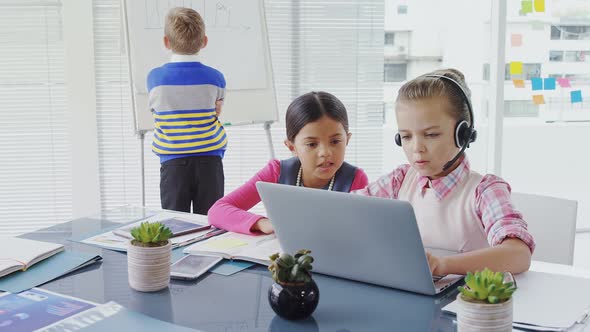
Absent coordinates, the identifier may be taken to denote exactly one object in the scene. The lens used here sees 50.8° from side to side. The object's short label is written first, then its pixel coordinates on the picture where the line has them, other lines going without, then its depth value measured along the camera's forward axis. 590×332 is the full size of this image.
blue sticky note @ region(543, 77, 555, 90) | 3.76
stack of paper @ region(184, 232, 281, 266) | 1.30
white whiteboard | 2.87
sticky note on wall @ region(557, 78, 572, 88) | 3.82
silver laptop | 1.00
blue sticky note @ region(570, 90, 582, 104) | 3.87
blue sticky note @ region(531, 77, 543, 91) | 3.76
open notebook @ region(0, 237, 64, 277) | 1.23
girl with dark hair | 1.69
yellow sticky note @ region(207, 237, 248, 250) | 1.38
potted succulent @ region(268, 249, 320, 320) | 0.97
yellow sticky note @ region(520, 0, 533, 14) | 3.66
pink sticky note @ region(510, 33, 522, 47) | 3.72
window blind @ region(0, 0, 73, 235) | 3.29
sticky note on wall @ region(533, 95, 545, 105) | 3.79
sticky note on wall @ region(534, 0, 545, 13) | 3.65
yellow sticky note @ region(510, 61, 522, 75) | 3.74
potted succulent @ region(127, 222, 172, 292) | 1.11
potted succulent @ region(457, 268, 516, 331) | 0.79
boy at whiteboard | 2.57
